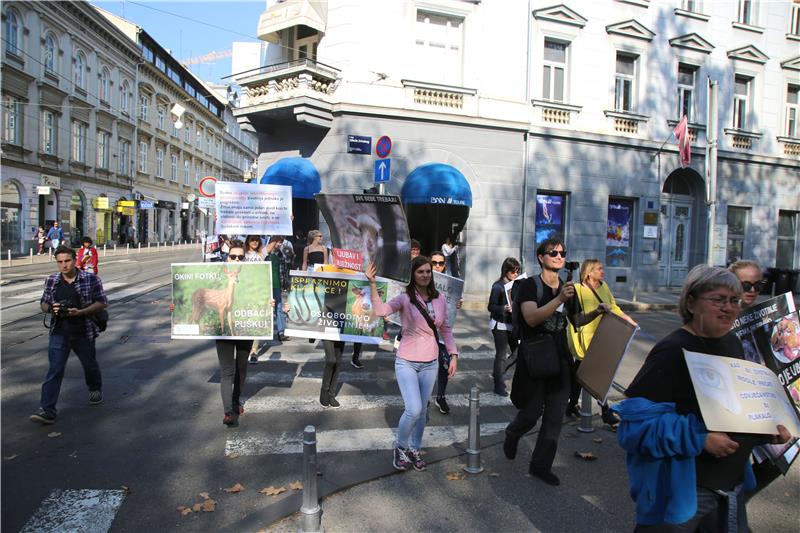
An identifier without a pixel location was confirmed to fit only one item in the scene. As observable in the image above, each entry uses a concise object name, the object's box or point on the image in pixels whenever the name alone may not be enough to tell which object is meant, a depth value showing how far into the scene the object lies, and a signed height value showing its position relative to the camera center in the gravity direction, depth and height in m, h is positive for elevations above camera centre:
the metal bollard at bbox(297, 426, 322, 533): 3.37 -1.60
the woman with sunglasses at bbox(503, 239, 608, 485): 4.27 -1.01
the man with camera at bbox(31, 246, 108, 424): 5.54 -0.95
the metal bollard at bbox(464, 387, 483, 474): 4.47 -1.71
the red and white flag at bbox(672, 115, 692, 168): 15.13 +3.11
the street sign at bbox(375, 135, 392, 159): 11.73 +2.21
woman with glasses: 2.13 -0.76
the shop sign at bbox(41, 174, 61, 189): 33.59 +3.63
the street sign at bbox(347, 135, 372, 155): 13.59 +2.60
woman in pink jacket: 4.45 -0.96
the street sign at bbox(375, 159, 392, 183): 11.55 +1.66
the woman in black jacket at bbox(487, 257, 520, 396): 6.84 -0.93
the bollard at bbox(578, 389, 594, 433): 5.60 -1.80
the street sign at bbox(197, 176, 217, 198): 17.80 +1.85
